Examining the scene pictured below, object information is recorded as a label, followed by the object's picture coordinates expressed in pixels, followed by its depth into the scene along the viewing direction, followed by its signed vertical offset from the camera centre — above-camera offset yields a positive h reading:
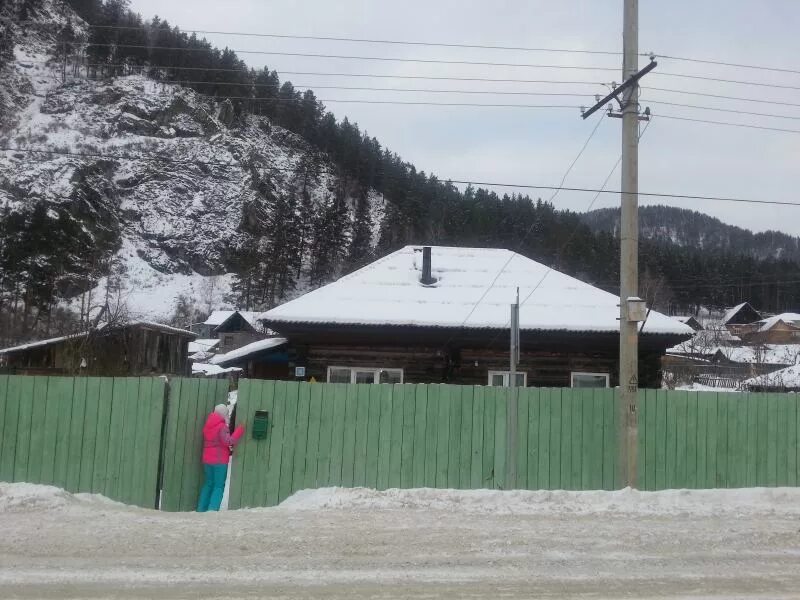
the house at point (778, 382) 41.75 +0.23
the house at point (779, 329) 86.81 +6.97
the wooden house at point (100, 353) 30.76 +0.07
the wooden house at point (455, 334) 16.41 +0.86
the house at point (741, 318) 94.12 +8.83
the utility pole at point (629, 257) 10.59 +1.76
